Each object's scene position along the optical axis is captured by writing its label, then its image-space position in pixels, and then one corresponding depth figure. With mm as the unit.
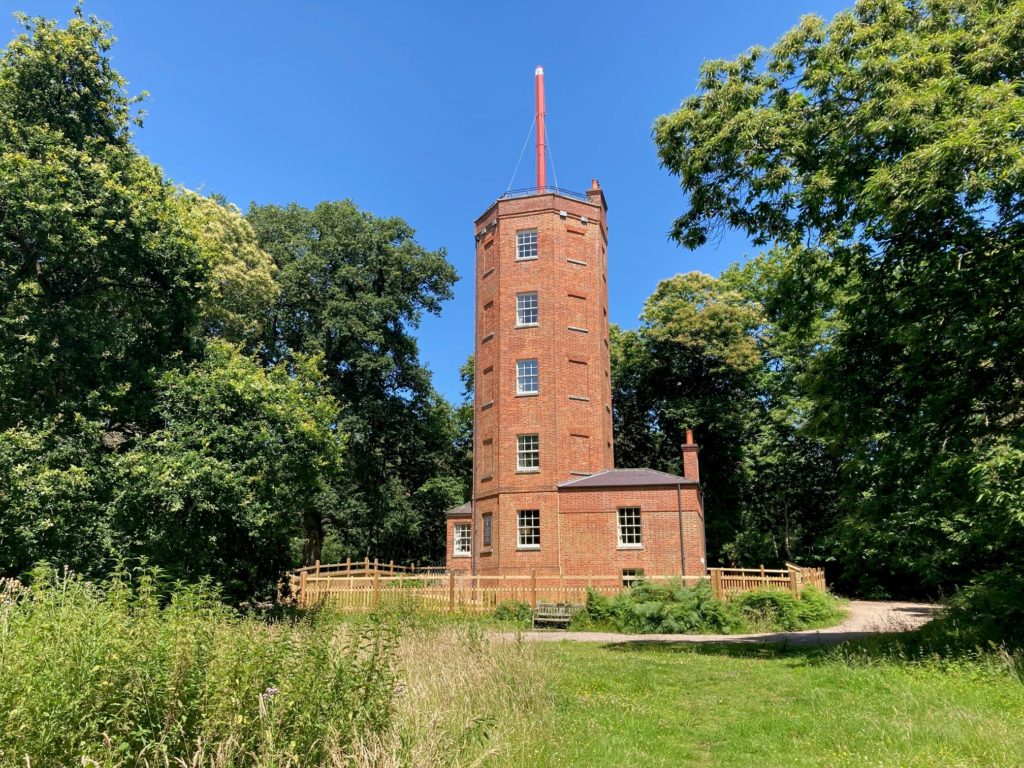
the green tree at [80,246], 14898
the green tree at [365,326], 36844
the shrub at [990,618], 10461
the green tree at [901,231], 10180
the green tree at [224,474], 14656
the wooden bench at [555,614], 20312
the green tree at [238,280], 29625
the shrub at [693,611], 18750
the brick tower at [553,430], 27609
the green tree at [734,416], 37688
